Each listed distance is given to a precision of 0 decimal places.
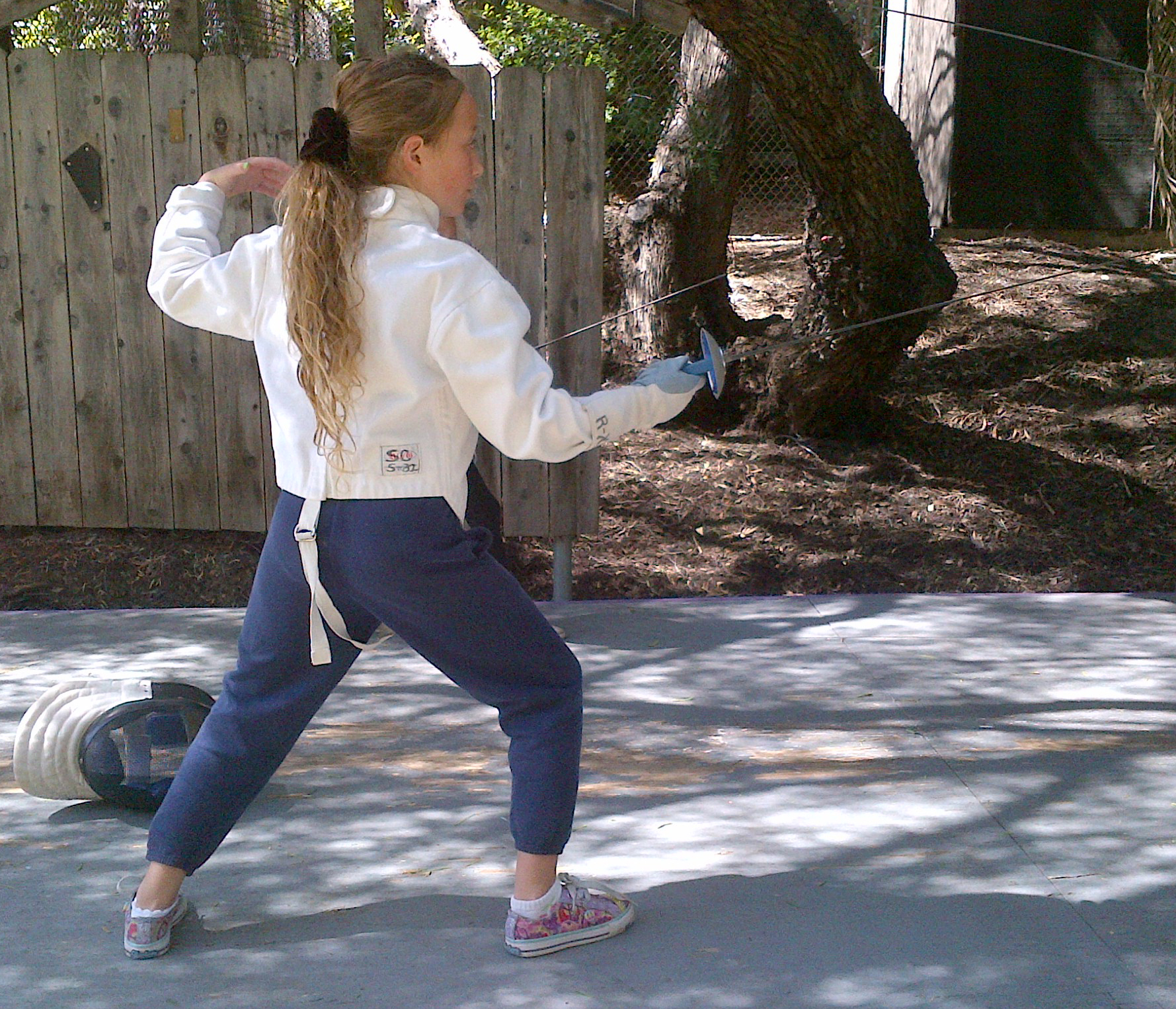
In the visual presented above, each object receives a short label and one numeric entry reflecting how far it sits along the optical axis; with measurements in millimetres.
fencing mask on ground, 3178
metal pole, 5125
